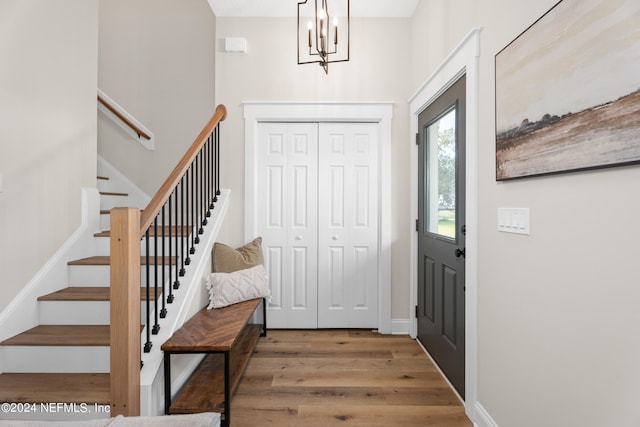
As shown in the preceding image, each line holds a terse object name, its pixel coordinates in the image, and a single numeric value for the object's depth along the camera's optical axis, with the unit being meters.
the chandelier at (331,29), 3.22
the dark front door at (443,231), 2.25
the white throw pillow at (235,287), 2.67
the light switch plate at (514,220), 1.52
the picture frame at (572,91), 1.00
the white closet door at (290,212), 3.39
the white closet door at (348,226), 3.40
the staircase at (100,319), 1.64
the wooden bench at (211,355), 1.88
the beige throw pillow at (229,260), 2.89
